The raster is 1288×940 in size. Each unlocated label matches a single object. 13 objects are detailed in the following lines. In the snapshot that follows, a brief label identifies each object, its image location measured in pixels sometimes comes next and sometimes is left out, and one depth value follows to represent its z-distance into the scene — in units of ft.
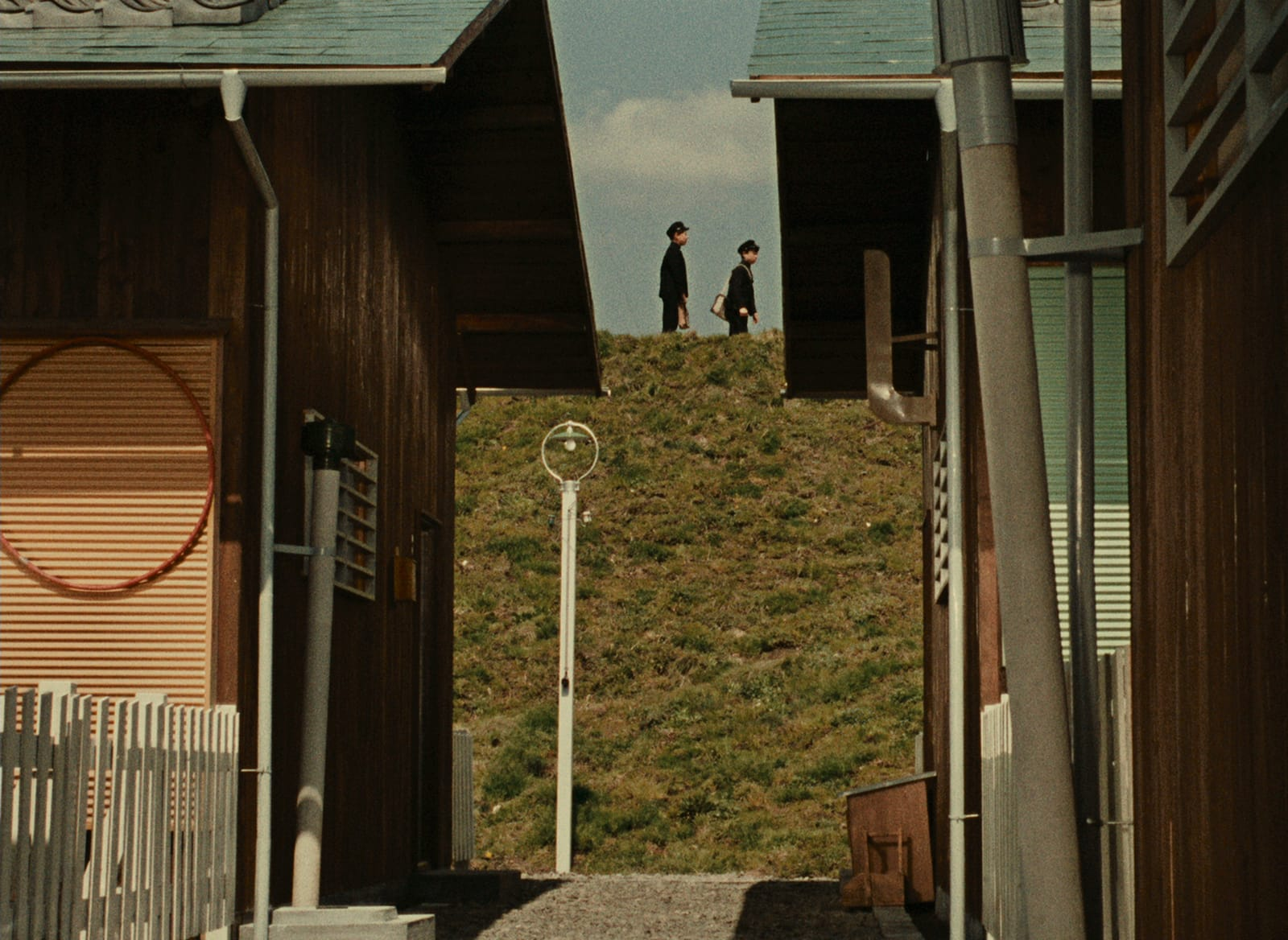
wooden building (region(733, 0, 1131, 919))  63.00
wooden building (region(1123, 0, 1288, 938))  25.26
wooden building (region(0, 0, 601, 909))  61.14
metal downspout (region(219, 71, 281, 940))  61.04
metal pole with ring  120.96
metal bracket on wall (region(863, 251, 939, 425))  69.78
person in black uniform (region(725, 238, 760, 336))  214.98
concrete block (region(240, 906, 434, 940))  59.58
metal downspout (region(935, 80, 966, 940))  62.49
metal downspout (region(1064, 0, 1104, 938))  35.34
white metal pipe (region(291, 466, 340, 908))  64.60
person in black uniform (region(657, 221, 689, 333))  211.36
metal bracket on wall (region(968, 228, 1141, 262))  34.83
